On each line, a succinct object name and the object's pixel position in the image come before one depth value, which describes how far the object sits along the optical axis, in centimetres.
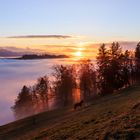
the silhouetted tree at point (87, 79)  4678
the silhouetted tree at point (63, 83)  4379
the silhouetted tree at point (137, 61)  4648
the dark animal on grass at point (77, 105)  2593
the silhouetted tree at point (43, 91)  5090
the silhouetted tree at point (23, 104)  4870
